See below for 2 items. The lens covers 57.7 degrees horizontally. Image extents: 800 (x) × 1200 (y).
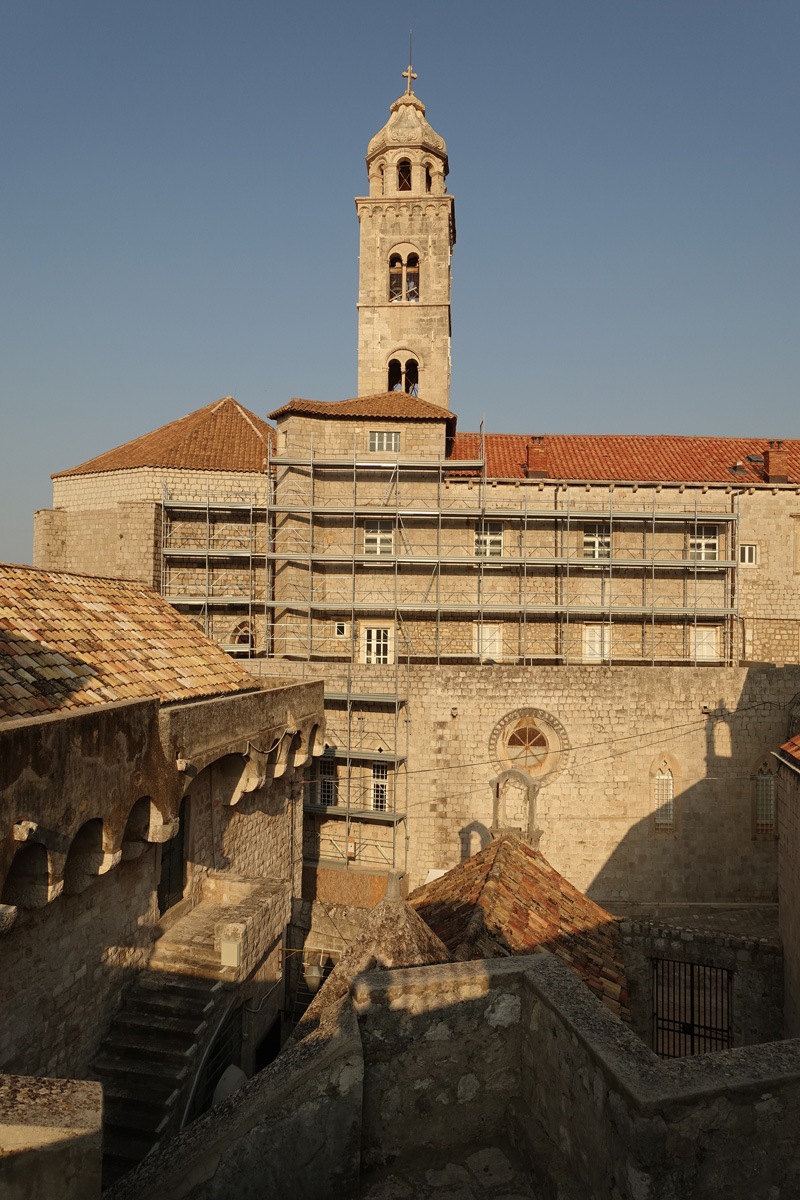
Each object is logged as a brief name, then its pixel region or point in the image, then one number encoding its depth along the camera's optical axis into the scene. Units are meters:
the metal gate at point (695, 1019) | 9.39
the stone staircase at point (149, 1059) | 6.49
